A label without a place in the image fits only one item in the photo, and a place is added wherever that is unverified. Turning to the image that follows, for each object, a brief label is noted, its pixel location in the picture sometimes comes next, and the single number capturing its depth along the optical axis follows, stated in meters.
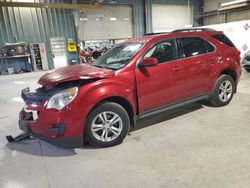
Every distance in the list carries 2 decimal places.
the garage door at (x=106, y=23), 12.14
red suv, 2.45
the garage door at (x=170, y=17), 14.10
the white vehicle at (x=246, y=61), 7.11
